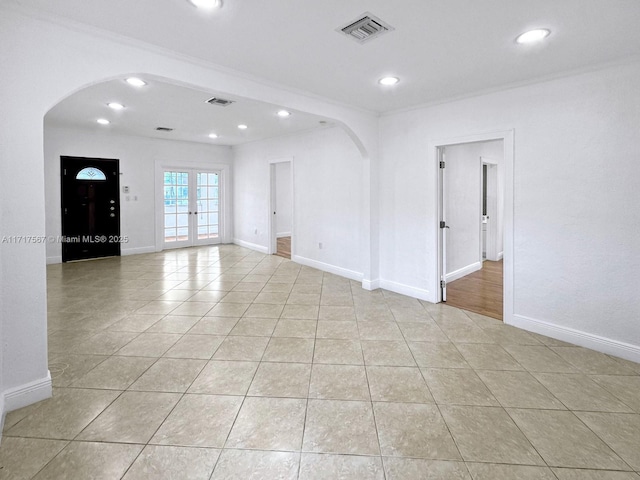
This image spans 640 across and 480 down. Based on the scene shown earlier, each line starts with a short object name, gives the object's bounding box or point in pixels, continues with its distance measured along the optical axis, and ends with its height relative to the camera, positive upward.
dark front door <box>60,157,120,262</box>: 6.73 +0.47
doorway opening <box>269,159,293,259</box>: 10.66 +0.78
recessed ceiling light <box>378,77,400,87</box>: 3.41 +1.46
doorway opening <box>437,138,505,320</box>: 4.41 +0.00
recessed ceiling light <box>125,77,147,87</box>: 3.67 +1.59
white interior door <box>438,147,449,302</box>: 4.33 +0.08
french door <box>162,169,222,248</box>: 8.15 +0.54
